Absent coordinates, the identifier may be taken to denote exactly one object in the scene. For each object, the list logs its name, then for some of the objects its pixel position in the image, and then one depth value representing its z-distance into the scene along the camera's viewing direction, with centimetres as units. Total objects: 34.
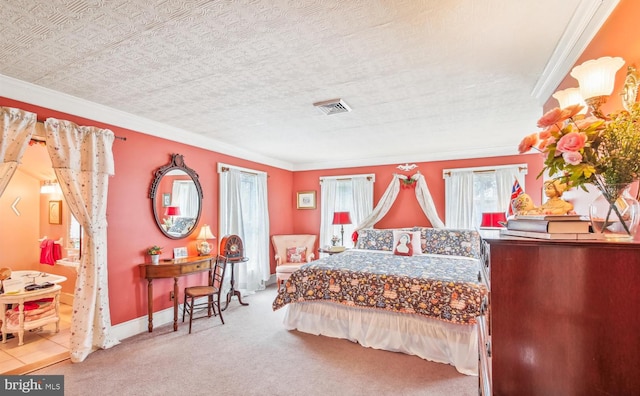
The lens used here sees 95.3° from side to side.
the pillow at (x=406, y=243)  448
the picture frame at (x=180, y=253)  393
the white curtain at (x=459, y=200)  498
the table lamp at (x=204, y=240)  416
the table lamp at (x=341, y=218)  549
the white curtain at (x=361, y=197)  577
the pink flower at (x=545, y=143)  105
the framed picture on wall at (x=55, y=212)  455
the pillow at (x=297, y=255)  562
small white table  313
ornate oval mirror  373
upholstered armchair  563
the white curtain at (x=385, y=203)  555
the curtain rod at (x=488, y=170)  467
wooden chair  357
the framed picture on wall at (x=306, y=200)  642
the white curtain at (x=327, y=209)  610
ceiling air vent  290
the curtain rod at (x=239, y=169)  467
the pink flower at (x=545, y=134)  114
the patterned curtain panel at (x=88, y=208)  279
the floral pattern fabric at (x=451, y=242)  446
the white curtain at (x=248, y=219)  477
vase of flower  95
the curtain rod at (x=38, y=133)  267
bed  273
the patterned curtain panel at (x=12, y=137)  240
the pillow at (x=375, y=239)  499
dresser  85
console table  346
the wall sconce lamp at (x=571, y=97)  135
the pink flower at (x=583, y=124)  106
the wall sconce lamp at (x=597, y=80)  113
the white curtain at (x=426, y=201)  517
